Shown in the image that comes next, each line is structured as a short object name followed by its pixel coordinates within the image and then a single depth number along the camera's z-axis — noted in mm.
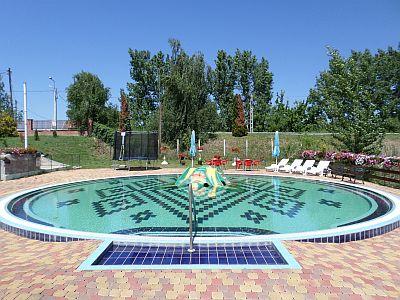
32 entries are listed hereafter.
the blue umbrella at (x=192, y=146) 19162
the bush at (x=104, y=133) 30250
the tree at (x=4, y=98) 53381
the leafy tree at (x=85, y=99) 38469
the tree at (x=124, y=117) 37638
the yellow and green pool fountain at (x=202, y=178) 7625
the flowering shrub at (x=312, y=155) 17469
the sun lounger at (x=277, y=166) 17103
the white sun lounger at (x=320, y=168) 14898
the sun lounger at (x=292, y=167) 16344
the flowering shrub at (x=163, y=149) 27638
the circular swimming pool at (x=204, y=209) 6523
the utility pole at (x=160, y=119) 28048
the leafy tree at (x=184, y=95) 28594
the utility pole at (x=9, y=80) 42406
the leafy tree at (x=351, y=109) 16828
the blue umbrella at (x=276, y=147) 17859
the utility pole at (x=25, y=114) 16659
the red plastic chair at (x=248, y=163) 17812
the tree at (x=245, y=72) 45031
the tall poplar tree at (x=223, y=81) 44594
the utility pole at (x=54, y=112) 38369
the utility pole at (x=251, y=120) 41203
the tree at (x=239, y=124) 30845
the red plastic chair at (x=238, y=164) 18531
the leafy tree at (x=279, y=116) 39031
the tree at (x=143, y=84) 43812
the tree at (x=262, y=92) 42844
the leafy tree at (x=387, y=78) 43209
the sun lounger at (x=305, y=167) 15443
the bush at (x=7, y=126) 31814
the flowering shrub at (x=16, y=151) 13881
